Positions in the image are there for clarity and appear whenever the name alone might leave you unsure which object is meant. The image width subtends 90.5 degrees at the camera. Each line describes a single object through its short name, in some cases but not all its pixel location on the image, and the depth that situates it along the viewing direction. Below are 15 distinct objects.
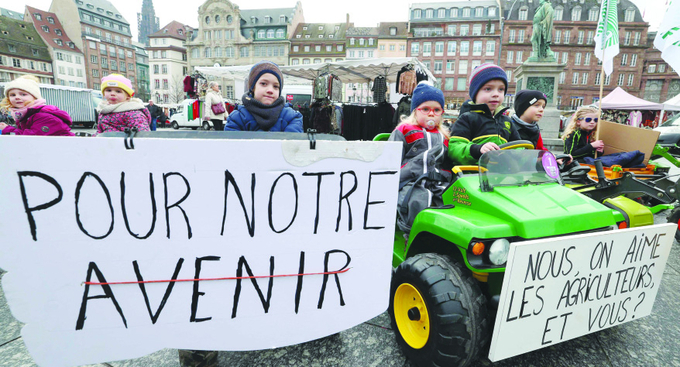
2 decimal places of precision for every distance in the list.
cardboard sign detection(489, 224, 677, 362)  1.48
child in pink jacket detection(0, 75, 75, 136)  3.02
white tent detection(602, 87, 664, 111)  15.37
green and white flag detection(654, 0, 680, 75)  4.00
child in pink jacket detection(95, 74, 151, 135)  3.18
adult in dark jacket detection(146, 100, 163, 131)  15.96
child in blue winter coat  2.55
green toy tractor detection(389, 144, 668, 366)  1.60
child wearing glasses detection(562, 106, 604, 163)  4.53
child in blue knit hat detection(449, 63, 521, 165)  2.56
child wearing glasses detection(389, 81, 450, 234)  2.24
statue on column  11.09
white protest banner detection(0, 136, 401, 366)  1.26
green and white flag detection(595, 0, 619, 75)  4.93
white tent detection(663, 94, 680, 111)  15.14
